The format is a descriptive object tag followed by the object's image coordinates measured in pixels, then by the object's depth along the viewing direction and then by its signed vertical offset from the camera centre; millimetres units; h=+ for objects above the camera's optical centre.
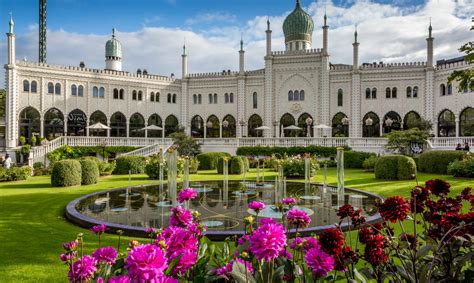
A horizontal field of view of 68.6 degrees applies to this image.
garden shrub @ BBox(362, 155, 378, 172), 24312 -1689
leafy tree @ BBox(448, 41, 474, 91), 7867 +1542
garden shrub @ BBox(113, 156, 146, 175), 23328 -1626
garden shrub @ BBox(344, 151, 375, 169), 26766 -1409
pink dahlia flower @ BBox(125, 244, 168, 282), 1937 -694
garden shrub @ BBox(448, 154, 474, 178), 17547 -1441
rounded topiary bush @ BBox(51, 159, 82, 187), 16188 -1527
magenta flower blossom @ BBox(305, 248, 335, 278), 2738 -963
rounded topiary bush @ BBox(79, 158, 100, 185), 17344 -1528
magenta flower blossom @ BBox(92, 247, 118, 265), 2973 -985
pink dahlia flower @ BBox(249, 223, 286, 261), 2434 -719
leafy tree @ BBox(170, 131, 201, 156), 32562 -333
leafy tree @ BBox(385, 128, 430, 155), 28031 +61
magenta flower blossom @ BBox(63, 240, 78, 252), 3088 -935
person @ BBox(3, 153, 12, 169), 24284 -1521
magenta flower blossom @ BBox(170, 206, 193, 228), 3492 -786
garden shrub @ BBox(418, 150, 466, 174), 20031 -1202
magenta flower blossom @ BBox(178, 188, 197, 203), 4479 -704
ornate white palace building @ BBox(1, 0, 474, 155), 39094 +5292
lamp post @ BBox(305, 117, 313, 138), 40359 +1734
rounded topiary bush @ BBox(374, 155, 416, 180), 17609 -1435
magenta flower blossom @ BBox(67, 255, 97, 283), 2762 -1033
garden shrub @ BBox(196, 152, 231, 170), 26016 -1533
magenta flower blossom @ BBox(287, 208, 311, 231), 3587 -806
